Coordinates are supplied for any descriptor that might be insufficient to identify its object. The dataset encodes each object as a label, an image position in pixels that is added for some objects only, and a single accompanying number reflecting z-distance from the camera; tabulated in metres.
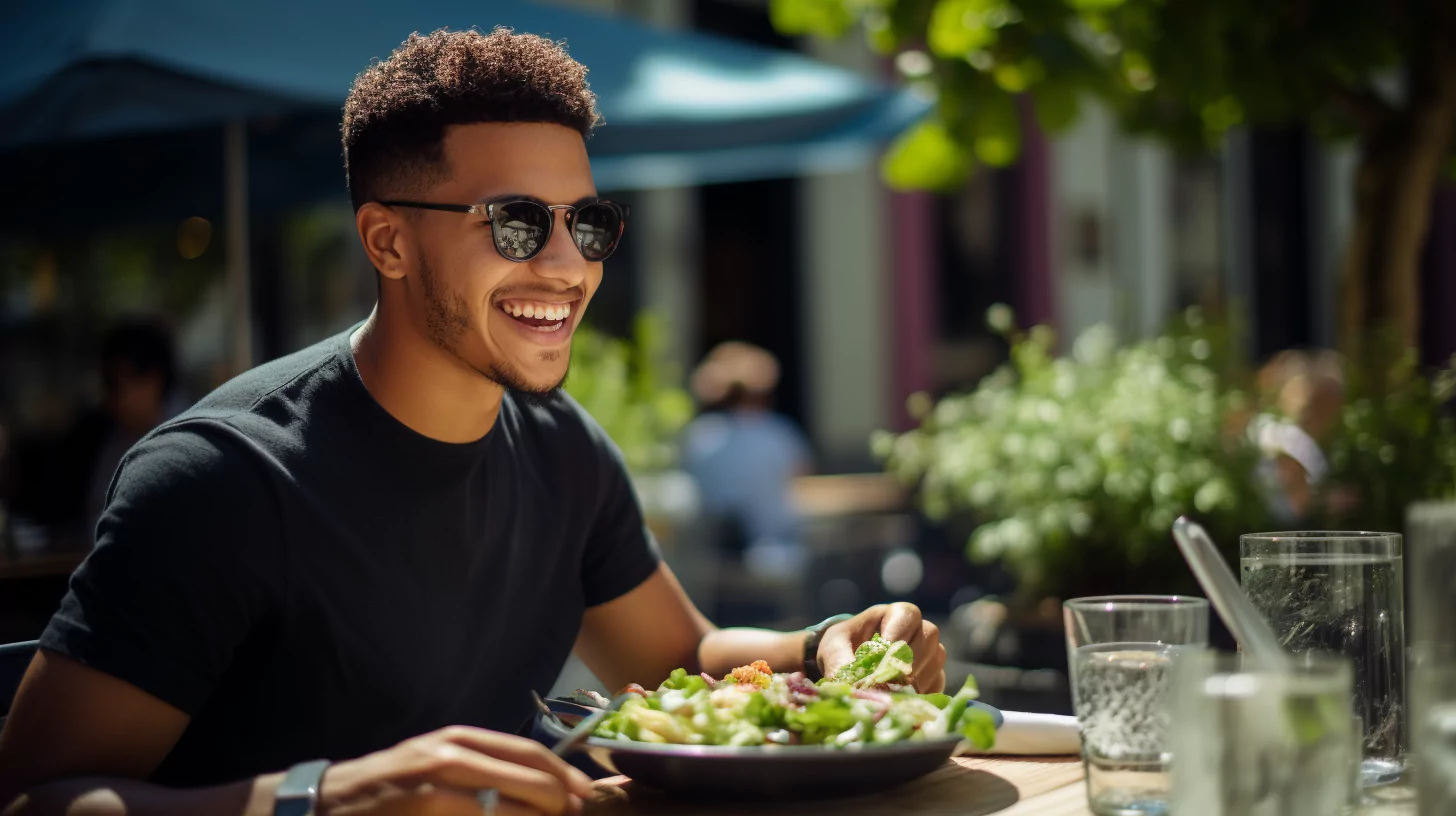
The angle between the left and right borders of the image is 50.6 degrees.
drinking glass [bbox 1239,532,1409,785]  1.56
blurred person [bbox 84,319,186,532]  5.36
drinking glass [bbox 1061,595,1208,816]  1.39
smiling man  1.61
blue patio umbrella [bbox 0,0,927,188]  3.31
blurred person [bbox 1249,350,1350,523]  3.42
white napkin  1.75
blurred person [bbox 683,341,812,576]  6.44
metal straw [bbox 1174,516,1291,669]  1.32
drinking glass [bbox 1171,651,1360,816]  1.15
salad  1.51
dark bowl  1.43
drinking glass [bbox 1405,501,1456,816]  1.17
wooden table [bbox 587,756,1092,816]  1.53
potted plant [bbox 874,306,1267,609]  3.34
